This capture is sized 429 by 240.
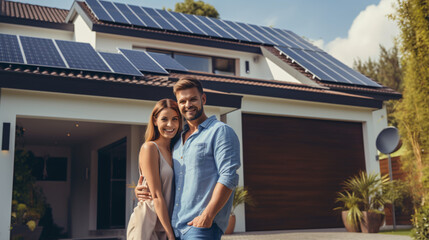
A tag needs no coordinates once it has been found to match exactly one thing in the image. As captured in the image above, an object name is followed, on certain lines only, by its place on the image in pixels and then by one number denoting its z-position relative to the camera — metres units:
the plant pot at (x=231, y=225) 10.68
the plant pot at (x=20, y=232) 9.55
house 9.45
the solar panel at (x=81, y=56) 10.05
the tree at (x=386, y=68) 35.56
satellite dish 12.40
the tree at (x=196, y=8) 31.89
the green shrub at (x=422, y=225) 7.64
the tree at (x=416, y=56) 8.82
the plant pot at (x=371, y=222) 10.93
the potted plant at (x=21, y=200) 9.56
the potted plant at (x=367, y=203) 10.95
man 2.74
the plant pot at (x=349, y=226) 11.13
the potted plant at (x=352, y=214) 11.10
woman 2.88
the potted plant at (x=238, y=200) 10.70
